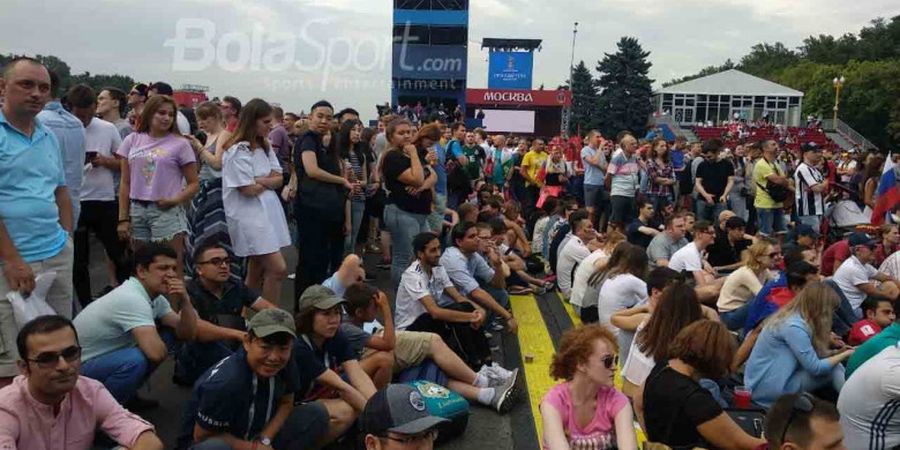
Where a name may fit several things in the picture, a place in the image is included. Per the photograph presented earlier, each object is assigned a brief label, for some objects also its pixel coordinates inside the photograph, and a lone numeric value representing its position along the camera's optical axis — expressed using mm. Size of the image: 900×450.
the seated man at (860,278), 6954
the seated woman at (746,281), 6457
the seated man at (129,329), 3803
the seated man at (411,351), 4805
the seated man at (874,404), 3910
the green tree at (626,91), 61938
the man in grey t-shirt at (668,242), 8180
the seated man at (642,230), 9400
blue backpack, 4477
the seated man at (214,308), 4398
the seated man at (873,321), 5672
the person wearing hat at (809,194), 11000
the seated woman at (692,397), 3535
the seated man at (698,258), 7352
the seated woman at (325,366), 4133
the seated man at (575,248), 8219
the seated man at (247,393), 3424
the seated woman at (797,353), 4684
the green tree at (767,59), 113000
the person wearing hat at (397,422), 2316
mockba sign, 54156
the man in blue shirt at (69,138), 4852
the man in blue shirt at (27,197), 3412
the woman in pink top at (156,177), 5246
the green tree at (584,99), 65875
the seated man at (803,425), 2885
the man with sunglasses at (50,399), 2877
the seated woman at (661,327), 4434
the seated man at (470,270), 6195
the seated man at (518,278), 8844
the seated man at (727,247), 8812
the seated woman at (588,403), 3586
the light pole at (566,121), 44781
